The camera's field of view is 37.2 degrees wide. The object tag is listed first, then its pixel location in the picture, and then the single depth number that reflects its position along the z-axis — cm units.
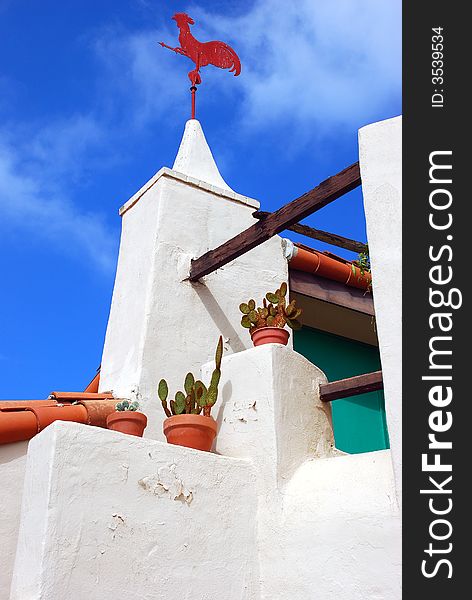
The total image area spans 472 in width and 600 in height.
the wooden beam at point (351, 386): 445
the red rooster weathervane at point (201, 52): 709
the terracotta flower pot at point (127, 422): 435
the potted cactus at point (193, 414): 437
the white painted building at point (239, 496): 351
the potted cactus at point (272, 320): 480
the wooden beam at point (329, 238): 583
